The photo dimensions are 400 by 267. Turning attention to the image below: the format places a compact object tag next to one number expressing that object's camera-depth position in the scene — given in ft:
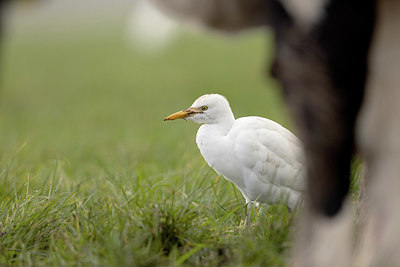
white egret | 22.99
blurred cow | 14.28
